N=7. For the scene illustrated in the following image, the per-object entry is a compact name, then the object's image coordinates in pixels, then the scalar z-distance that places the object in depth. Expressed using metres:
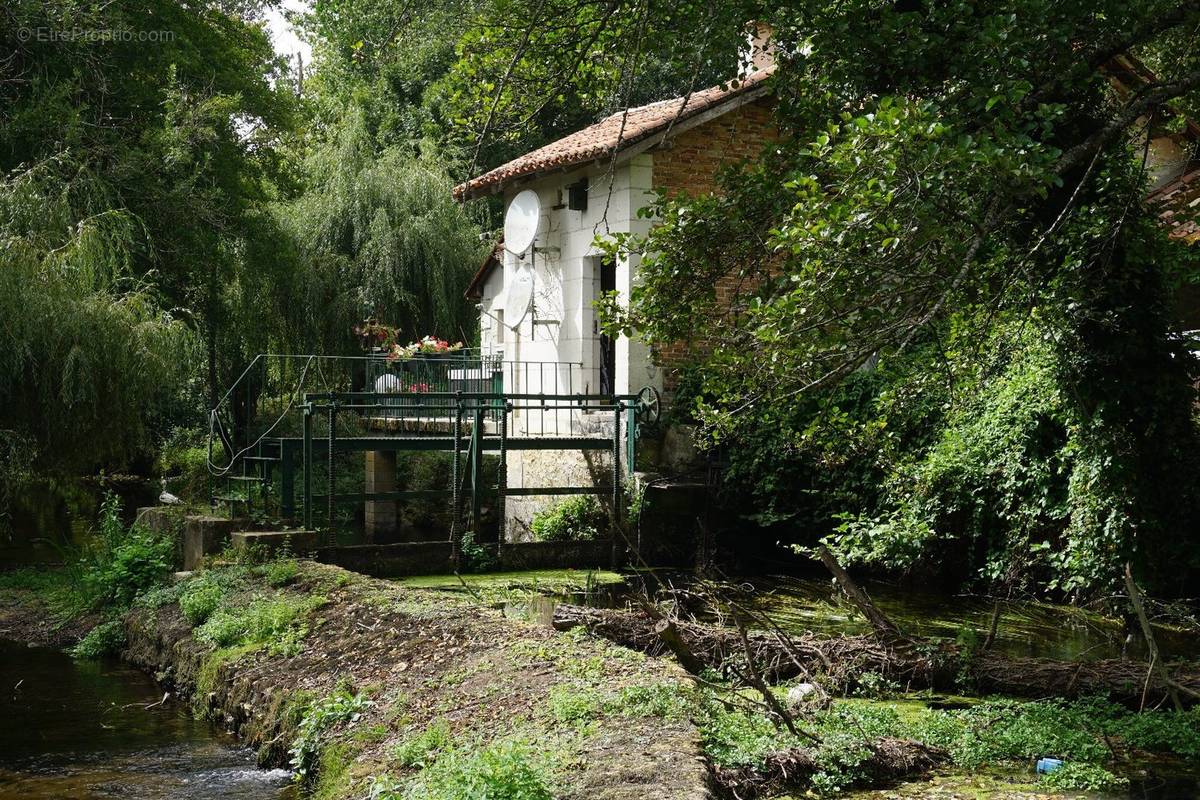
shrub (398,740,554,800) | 4.29
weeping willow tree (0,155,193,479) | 10.88
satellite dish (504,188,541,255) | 16.69
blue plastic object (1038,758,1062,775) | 5.82
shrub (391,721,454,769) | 5.30
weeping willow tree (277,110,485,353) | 20.66
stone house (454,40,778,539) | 14.89
